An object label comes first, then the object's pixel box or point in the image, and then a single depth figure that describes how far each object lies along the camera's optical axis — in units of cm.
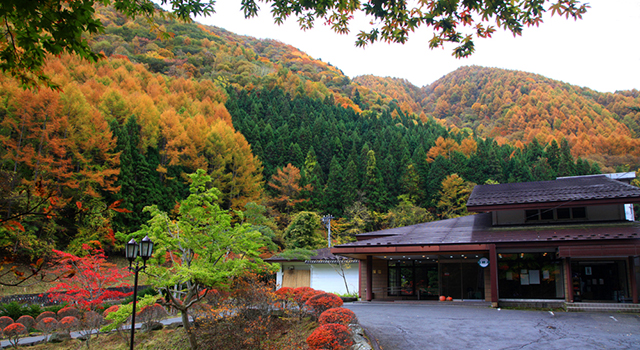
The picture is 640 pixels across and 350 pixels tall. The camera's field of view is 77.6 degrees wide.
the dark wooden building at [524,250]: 1443
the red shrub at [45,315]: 1495
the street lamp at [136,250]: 889
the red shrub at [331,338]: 720
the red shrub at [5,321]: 1381
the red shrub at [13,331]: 1256
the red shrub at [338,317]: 866
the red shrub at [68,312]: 1516
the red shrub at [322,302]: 1037
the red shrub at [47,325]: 1345
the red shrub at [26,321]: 1482
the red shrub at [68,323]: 1352
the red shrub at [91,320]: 1285
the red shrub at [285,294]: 1150
